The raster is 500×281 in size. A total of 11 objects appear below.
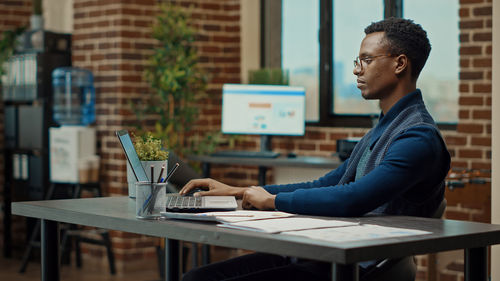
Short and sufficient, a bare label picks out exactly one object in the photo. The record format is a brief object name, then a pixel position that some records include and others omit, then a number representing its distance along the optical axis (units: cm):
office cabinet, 547
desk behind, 441
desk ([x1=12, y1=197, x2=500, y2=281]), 166
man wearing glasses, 209
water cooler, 522
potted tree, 513
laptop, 216
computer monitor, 503
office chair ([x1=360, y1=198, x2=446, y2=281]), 208
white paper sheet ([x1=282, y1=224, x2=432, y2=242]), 174
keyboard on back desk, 479
